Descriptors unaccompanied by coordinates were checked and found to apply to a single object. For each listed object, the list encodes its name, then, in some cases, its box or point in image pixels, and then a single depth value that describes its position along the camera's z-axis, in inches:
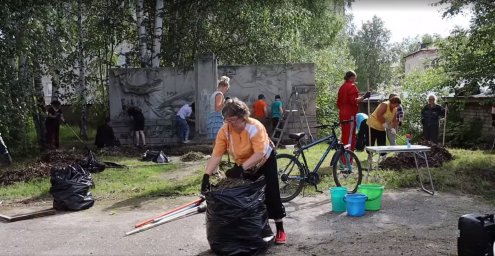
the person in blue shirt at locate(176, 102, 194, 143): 597.9
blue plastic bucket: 255.1
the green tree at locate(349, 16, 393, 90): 2383.1
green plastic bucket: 265.4
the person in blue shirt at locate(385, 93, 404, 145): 403.1
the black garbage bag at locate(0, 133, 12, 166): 452.8
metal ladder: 620.8
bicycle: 294.2
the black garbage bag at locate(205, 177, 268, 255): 196.2
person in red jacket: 364.5
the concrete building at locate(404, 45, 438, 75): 2027.1
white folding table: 287.1
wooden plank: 270.5
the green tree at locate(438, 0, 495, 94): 461.1
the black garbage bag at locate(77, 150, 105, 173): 399.9
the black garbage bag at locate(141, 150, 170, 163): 466.6
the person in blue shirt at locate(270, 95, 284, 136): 619.2
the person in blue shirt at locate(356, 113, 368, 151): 448.1
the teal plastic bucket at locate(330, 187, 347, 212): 267.3
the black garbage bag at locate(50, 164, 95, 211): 288.4
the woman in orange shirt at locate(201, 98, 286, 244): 201.2
